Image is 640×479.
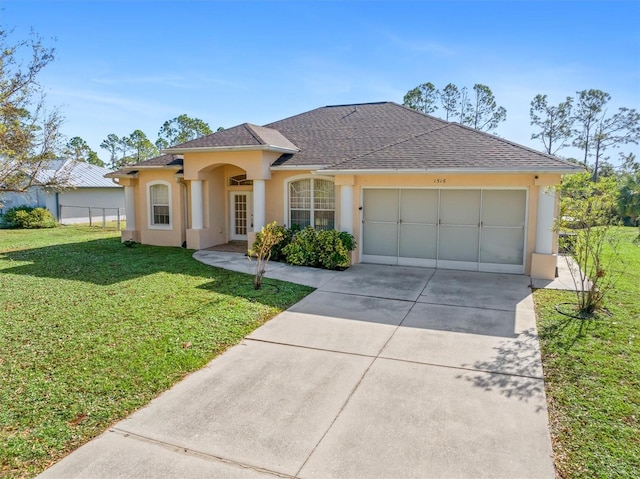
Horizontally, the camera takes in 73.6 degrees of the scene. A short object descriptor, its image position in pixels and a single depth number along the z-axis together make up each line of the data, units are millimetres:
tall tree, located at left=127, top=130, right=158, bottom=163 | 52344
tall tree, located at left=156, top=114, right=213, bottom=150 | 51719
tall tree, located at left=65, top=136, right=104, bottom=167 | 16955
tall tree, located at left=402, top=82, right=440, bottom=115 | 42250
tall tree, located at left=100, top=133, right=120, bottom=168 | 62344
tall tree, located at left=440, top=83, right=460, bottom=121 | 44562
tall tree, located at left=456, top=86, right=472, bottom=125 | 45188
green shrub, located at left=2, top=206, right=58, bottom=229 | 25375
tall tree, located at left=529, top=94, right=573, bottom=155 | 48062
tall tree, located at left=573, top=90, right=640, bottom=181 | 45875
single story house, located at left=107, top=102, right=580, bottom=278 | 11688
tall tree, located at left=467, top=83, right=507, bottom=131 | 44875
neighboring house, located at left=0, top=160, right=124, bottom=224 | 27797
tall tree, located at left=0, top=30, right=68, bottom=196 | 12133
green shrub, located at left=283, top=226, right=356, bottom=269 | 12516
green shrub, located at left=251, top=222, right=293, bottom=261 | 13876
